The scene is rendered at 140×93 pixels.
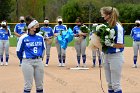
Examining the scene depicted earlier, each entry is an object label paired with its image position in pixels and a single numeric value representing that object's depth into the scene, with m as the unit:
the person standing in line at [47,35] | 17.70
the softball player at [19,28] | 18.13
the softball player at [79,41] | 17.22
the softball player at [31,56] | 9.21
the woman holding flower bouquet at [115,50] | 8.53
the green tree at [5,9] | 66.44
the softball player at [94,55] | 17.98
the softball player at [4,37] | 18.00
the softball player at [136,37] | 17.42
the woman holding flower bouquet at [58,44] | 17.94
